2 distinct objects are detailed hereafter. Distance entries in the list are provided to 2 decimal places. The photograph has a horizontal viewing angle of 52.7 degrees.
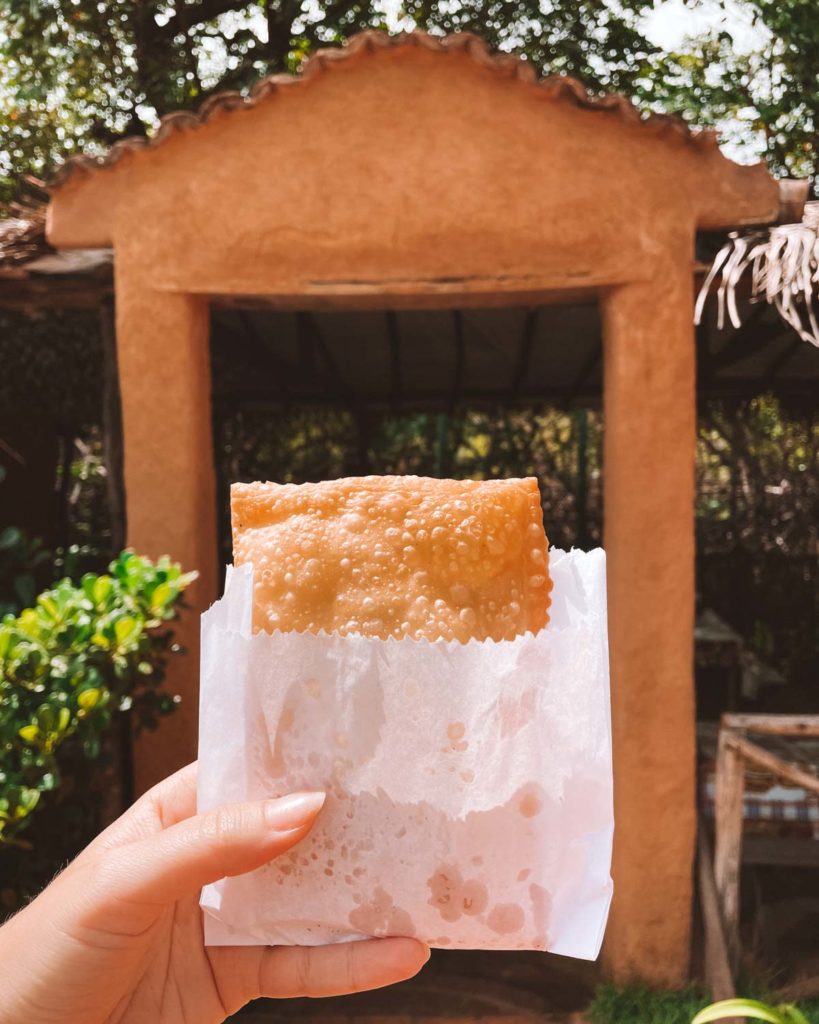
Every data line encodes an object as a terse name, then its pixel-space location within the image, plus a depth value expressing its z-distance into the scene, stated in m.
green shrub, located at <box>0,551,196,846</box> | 2.39
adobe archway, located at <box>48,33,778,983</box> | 3.26
